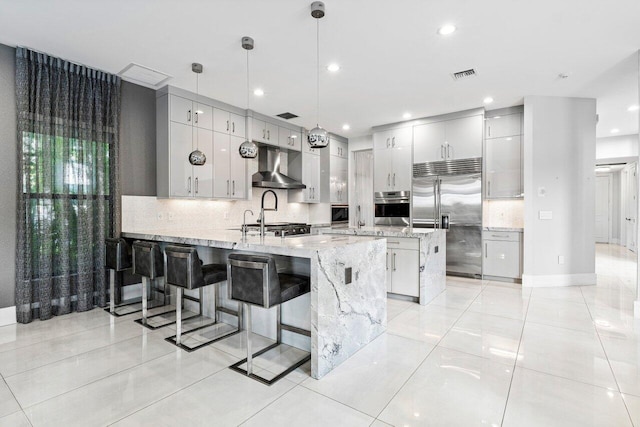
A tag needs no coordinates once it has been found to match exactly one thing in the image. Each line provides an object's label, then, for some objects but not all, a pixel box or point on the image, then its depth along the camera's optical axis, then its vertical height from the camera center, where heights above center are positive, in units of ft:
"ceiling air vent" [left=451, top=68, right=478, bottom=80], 12.96 +5.69
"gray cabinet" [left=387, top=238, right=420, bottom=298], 13.03 -2.28
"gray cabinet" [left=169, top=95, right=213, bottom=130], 14.49 +4.76
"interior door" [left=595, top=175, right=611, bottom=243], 33.50 +0.51
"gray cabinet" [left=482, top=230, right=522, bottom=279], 16.85 -2.30
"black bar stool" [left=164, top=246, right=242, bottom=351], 8.83 -1.79
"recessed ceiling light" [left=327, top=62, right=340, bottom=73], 12.38 +5.69
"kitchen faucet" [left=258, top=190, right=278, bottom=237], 9.76 -0.29
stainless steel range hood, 18.50 +2.31
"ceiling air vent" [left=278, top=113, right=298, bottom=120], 18.76 +5.76
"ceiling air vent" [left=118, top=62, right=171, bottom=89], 12.59 +5.72
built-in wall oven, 20.31 +0.24
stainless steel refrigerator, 17.83 +0.27
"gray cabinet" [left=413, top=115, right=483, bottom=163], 17.92 +4.21
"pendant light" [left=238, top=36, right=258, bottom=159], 11.71 +2.29
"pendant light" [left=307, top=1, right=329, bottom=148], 8.66 +2.56
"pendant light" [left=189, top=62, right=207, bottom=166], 12.55 +2.21
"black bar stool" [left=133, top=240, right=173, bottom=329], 10.28 -1.65
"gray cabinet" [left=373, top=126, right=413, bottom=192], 20.21 +3.38
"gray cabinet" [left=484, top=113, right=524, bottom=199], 17.26 +3.00
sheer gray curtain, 10.92 +1.13
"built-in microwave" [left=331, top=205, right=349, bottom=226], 24.76 -0.23
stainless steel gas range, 18.72 -0.94
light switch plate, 16.16 -0.17
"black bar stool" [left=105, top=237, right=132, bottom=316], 11.82 -1.71
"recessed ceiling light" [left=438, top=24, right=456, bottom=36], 9.75 +5.66
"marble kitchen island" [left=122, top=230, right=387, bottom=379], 7.35 -1.86
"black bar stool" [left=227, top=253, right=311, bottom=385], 7.04 -1.75
